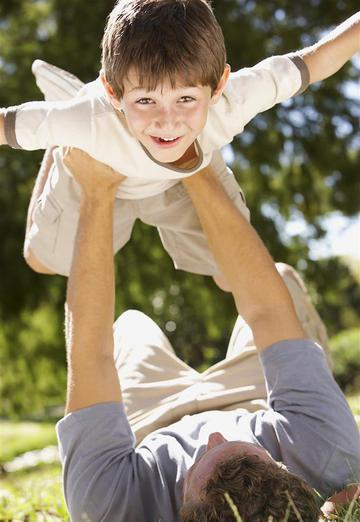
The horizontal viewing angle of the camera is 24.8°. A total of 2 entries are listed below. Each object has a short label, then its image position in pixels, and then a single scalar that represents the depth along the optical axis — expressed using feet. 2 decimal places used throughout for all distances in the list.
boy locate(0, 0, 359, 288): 7.63
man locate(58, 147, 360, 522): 6.63
